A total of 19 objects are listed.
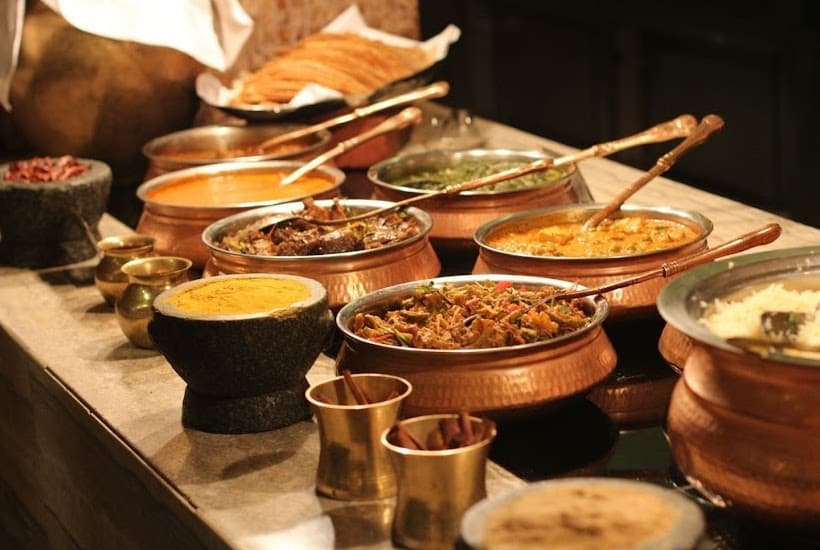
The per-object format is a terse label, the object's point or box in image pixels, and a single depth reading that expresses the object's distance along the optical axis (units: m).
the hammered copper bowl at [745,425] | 1.66
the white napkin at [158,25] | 3.79
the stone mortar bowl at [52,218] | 3.38
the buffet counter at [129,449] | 2.00
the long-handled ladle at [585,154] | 2.89
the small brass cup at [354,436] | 1.93
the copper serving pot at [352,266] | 2.62
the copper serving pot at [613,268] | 2.47
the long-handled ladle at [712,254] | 2.30
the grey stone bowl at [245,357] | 2.20
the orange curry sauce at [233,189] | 3.30
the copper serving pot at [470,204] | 2.99
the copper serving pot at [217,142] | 3.76
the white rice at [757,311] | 1.76
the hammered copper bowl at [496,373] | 2.10
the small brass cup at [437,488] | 1.74
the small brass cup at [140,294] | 2.77
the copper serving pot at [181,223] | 3.11
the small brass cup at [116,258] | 3.02
